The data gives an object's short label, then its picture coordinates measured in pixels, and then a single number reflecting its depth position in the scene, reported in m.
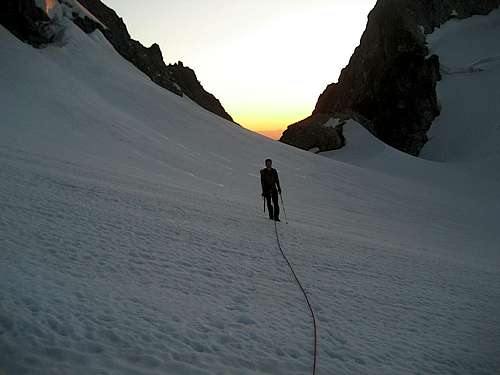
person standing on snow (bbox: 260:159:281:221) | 13.30
